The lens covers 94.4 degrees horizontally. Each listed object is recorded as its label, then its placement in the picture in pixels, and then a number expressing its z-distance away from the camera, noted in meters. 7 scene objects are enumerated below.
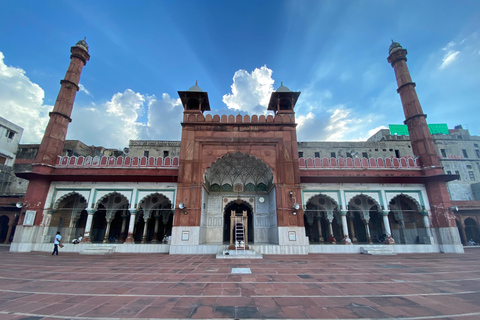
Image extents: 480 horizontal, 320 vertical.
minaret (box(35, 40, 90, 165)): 16.44
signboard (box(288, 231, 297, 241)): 14.33
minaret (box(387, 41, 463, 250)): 15.35
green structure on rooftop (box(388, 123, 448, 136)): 36.16
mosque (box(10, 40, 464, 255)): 14.93
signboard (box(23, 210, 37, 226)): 15.08
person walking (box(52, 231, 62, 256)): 13.46
